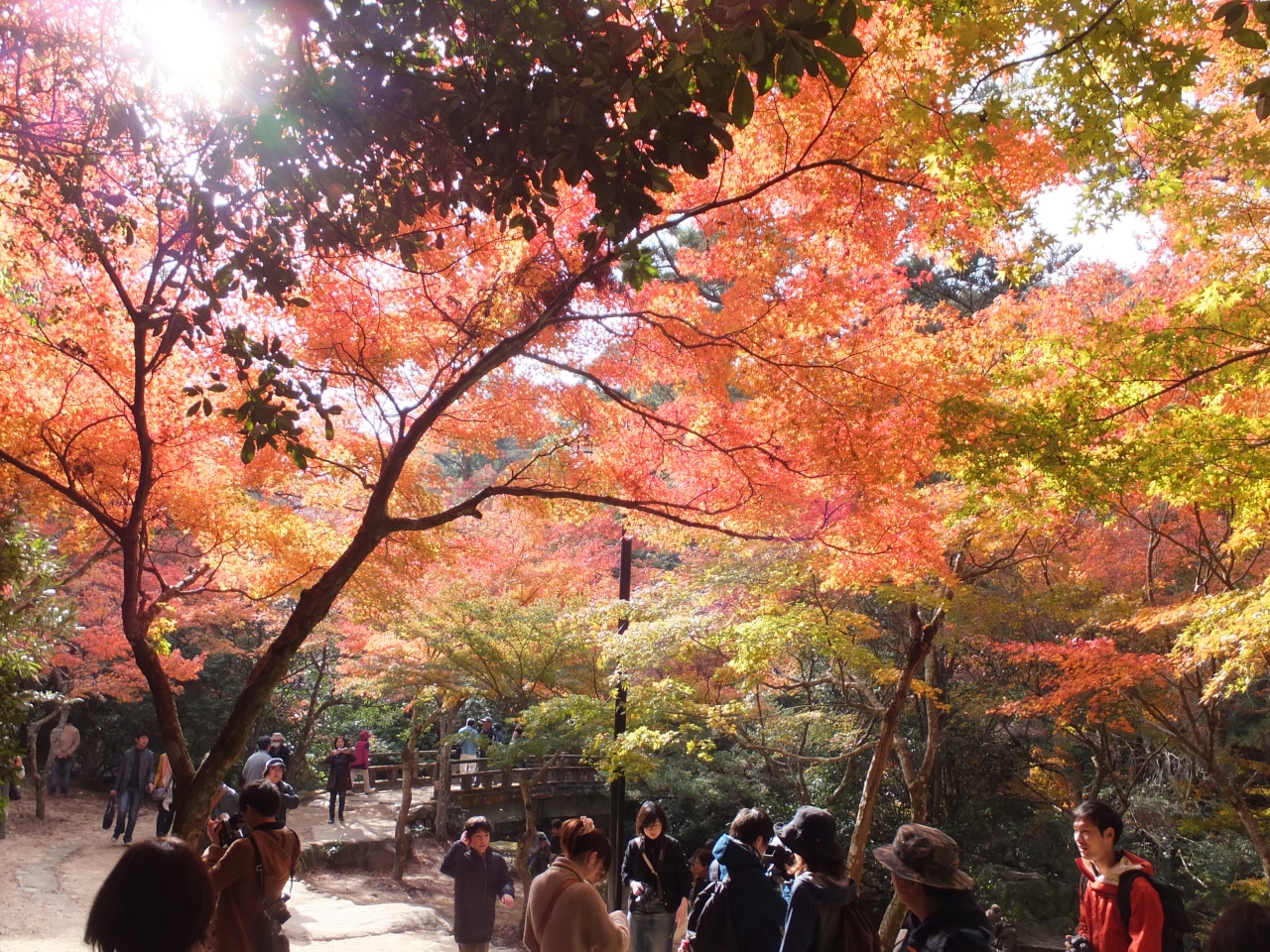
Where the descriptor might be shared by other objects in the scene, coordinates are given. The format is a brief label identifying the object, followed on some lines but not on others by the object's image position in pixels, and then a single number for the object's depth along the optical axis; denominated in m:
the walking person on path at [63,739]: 12.57
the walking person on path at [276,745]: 8.30
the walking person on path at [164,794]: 9.64
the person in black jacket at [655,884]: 5.45
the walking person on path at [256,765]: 7.58
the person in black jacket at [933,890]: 2.48
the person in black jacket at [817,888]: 3.04
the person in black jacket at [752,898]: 3.67
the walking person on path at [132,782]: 10.38
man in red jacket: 3.11
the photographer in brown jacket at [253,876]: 3.49
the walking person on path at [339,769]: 14.02
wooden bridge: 15.94
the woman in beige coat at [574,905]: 3.07
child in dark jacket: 5.54
